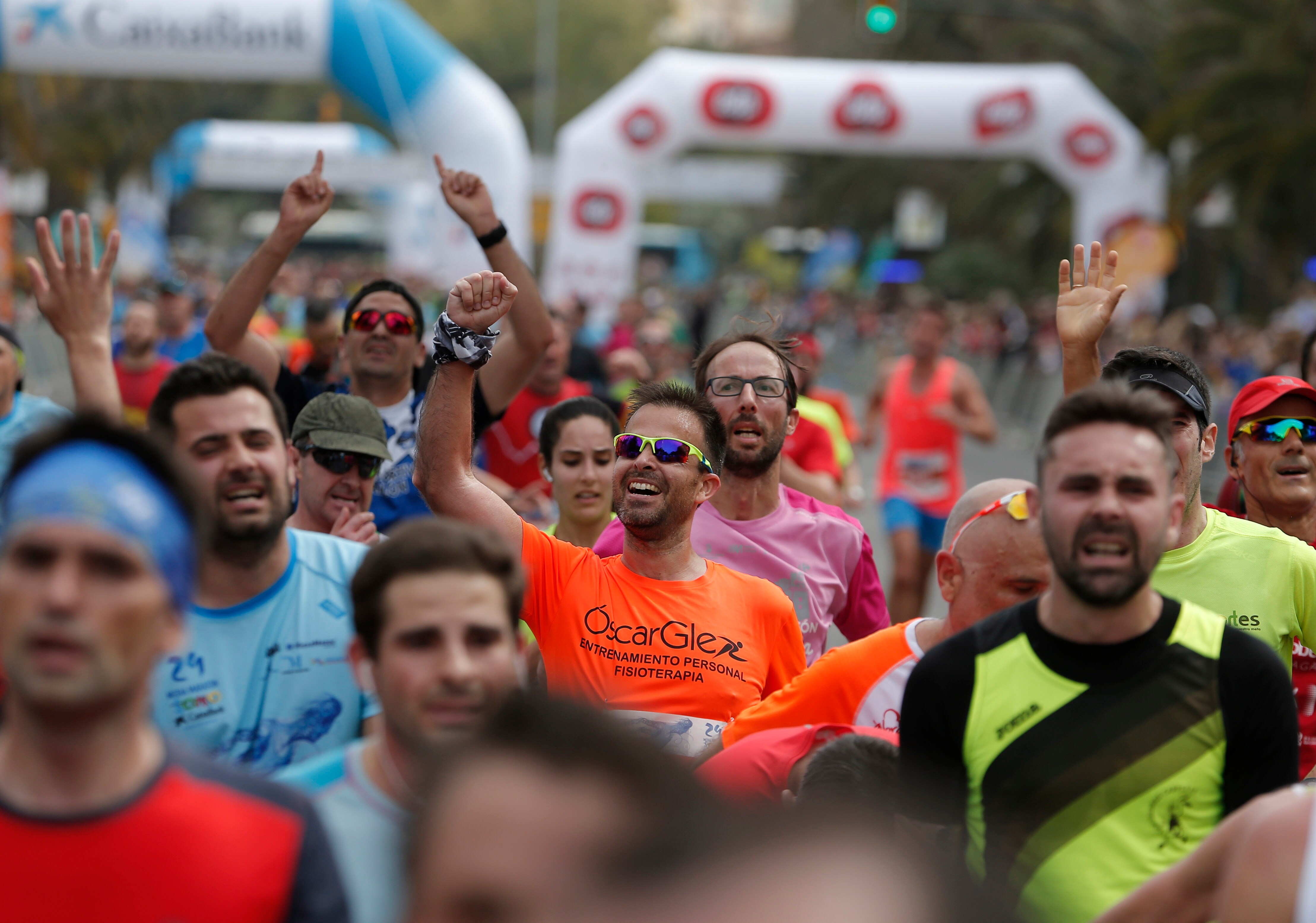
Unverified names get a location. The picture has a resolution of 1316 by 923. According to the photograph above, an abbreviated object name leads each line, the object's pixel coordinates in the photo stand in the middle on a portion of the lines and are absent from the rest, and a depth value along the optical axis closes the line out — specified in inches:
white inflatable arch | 1542.8
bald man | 251.9
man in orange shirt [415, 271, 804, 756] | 288.0
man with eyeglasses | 359.6
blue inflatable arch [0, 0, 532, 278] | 1234.6
